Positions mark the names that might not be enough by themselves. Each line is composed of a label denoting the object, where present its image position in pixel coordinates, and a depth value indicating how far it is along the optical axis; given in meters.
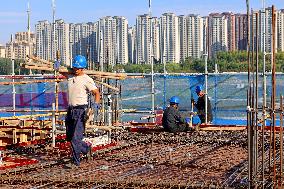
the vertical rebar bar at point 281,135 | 5.86
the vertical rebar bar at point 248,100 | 5.51
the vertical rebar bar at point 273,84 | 5.75
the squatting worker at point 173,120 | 10.47
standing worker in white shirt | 7.36
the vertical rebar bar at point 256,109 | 5.69
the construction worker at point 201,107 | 13.25
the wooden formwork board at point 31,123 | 11.82
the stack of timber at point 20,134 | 10.57
